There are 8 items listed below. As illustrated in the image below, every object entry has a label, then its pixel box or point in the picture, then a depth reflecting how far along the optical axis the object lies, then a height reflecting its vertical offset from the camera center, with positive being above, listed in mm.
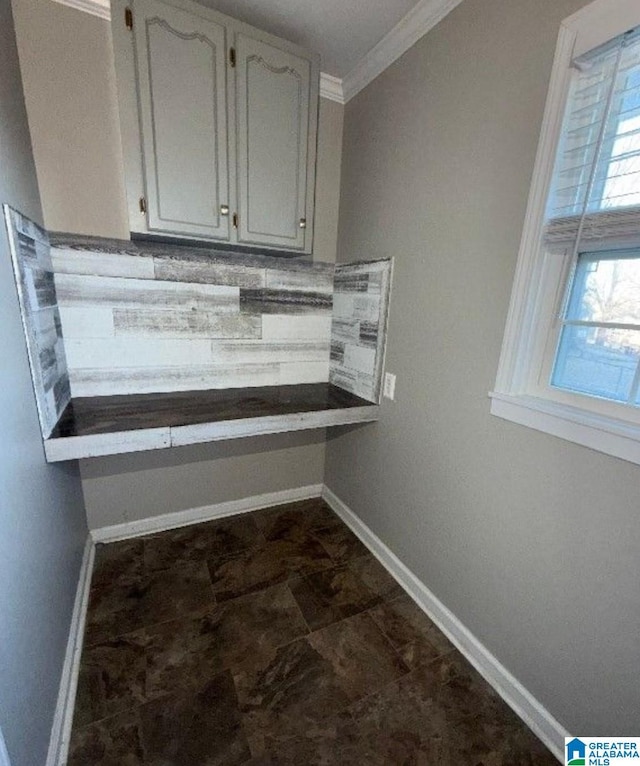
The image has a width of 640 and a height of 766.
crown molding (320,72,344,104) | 1798 +1144
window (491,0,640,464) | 878 +186
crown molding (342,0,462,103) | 1283 +1122
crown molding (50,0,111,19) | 1316 +1104
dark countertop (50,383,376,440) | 1312 -519
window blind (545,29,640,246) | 872 +445
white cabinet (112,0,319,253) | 1295 +725
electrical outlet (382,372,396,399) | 1682 -409
